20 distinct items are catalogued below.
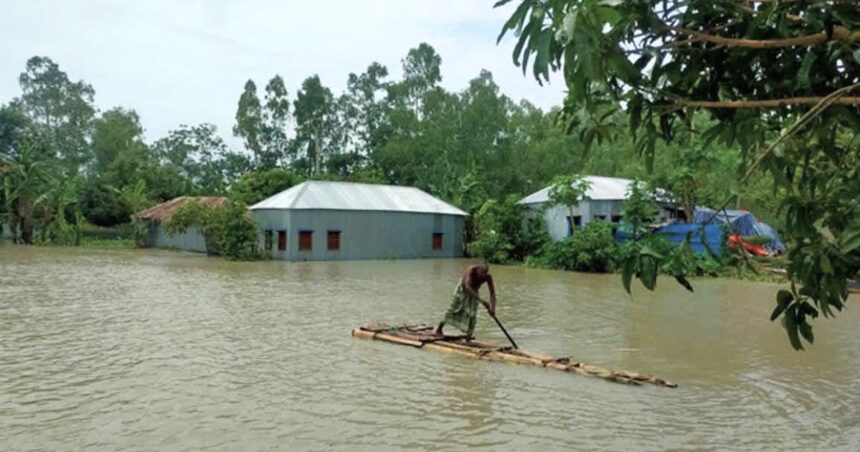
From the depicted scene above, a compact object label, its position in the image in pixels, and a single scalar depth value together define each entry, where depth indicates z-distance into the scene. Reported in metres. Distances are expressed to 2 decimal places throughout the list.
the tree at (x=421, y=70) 51.06
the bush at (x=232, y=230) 28.34
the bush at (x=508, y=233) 29.92
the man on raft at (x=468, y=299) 9.65
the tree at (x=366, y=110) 50.62
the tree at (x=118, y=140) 53.16
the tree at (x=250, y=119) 51.31
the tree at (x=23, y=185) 36.59
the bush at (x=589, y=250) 25.33
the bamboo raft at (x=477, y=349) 7.96
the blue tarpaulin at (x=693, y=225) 22.86
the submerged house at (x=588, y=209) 29.86
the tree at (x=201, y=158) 52.34
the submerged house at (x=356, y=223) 29.08
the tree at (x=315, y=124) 50.88
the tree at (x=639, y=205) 26.47
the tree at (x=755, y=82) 2.14
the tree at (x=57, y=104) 60.52
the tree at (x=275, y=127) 51.69
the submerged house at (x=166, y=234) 35.28
